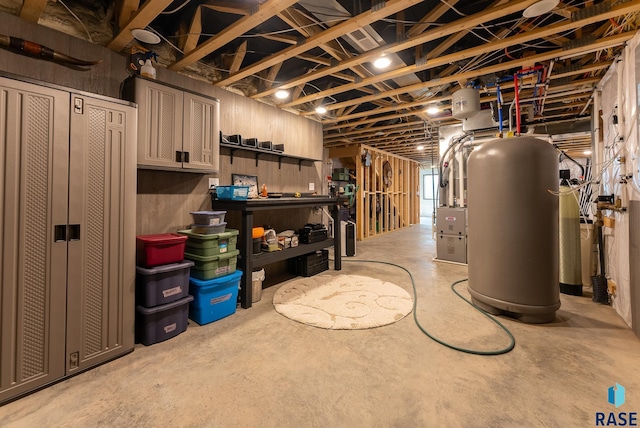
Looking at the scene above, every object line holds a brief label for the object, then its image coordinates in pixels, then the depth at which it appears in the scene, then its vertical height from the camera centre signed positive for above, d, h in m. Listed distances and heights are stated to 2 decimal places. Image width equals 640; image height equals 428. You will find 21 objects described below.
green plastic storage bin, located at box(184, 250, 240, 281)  2.50 -0.42
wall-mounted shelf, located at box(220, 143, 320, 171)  3.28 +0.89
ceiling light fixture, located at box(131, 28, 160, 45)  2.20 +1.49
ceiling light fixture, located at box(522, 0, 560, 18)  1.89 +1.49
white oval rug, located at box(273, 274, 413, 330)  2.52 -0.88
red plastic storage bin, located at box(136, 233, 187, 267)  2.17 -0.24
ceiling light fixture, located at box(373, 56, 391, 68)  2.76 +1.59
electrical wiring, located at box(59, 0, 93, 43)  2.10 +1.61
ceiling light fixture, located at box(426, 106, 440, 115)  4.24 +1.69
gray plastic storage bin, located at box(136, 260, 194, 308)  2.13 -0.51
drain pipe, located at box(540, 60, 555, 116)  2.88 +1.59
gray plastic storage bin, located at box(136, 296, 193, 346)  2.12 -0.80
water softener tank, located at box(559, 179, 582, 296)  3.15 -0.27
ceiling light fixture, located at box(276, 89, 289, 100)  3.76 +1.72
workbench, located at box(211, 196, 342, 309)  2.82 -0.23
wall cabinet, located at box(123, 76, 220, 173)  2.32 +0.85
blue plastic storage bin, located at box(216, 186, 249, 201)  2.88 +0.29
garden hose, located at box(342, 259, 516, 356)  1.99 -0.93
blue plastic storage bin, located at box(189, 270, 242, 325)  2.47 -0.72
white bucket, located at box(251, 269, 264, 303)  2.99 -0.70
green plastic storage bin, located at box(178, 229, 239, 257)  2.51 -0.22
